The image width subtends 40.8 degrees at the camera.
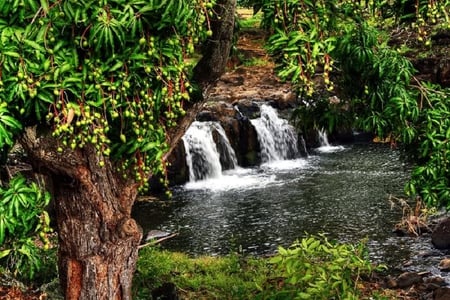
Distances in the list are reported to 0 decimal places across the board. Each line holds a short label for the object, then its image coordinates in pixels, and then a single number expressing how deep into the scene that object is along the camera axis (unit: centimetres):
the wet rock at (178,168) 2166
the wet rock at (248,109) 2572
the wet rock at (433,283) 1104
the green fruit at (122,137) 528
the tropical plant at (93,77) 442
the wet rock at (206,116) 2434
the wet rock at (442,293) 1021
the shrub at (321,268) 712
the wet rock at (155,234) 1520
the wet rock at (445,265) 1232
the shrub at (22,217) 479
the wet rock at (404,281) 1127
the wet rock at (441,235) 1370
